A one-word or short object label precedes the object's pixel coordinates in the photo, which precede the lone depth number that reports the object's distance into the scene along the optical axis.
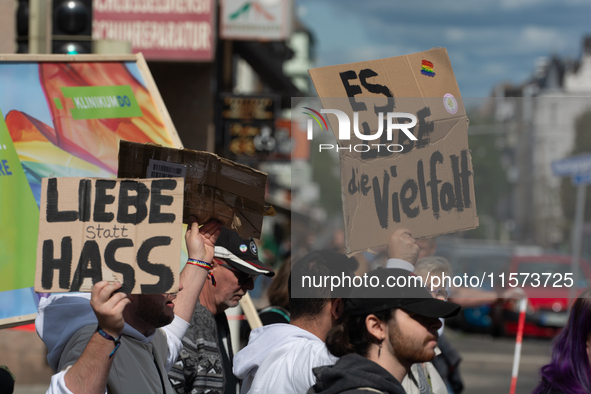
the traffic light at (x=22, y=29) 11.37
